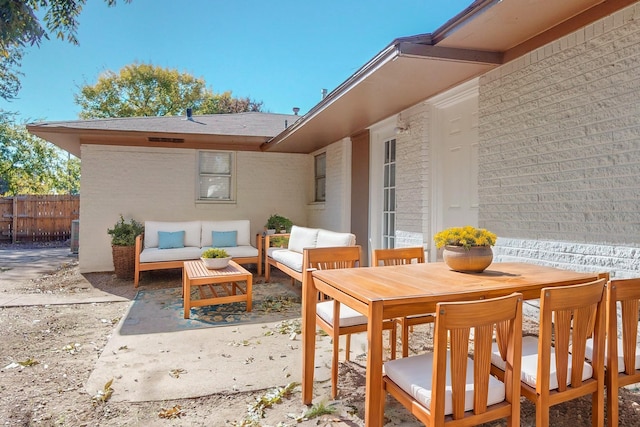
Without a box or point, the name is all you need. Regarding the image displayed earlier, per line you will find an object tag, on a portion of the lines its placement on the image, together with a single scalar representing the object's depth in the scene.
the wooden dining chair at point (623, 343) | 1.83
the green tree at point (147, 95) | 20.52
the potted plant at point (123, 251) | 6.58
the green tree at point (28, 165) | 17.11
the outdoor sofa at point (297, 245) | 5.18
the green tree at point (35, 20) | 5.26
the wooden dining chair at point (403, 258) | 2.89
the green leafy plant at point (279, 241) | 6.97
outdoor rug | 4.09
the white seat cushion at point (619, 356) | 1.92
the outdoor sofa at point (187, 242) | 6.14
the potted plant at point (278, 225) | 7.80
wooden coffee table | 4.35
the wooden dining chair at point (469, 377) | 1.44
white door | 4.33
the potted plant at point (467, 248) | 2.42
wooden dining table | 1.69
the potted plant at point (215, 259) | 4.84
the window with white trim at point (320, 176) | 8.38
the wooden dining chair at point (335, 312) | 2.47
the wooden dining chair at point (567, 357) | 1.64
